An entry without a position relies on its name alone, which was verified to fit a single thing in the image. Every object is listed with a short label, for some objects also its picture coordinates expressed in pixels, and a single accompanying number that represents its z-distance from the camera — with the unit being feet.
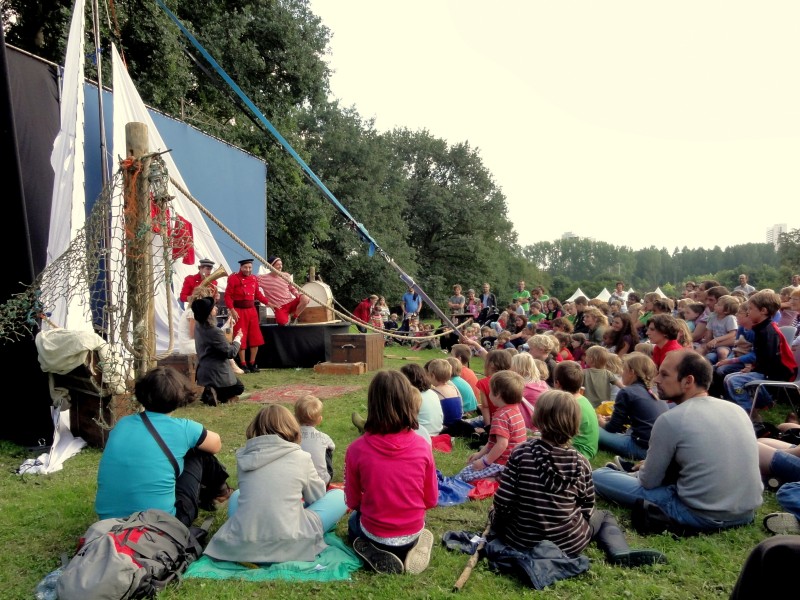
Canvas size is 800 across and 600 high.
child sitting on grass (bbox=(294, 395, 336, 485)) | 12.66
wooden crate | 32.76
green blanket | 9.98
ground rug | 24.98
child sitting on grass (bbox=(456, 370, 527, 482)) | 13.70
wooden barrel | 37.09
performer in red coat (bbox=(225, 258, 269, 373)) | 31.45
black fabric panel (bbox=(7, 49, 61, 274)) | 19.47
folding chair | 17.49
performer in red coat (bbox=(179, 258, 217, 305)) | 30.19
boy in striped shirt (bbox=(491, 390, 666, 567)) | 9.95
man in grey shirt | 10.91
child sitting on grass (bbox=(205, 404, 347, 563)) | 10.25
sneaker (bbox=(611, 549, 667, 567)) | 10.20
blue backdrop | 26.04
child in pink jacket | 10.10
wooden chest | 33.30
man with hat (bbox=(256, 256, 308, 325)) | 35.63
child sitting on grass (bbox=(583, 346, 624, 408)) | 19.66
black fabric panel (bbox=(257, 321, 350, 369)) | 35.06
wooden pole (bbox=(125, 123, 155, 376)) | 13.57
